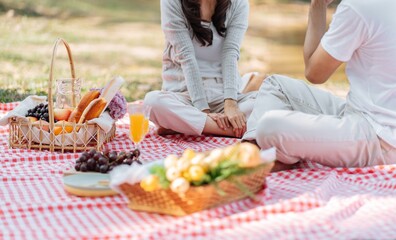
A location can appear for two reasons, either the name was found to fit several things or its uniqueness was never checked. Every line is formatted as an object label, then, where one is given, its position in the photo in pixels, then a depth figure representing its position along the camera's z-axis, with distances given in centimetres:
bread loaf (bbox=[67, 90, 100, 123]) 346
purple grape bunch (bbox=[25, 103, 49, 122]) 351
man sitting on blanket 280
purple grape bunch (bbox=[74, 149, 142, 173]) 275
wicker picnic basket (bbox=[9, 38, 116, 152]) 339
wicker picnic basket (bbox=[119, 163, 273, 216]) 230
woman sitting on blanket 373
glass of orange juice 305
